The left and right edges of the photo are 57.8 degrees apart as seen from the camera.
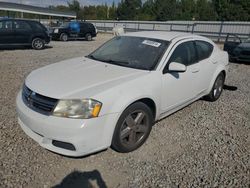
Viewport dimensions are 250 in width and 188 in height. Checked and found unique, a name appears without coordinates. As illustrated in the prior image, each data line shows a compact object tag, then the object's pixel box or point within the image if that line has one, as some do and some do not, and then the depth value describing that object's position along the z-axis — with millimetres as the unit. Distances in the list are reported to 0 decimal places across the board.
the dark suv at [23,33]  11320
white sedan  2588
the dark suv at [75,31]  18375
